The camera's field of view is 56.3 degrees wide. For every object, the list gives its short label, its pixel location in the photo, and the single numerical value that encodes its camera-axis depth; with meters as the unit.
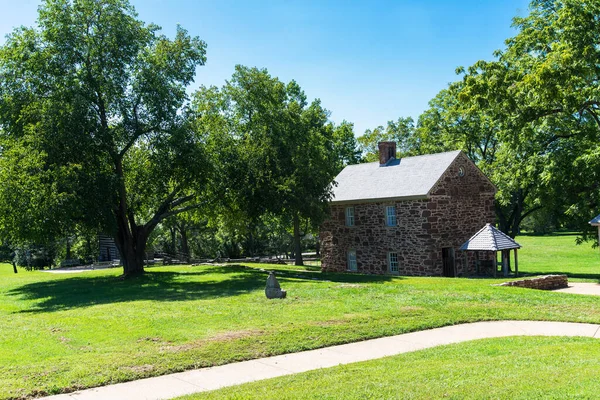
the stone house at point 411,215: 30.27
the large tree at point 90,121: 22.58
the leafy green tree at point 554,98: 22.70
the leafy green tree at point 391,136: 59.31
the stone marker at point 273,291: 17.08
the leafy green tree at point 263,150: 27.89
